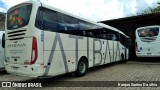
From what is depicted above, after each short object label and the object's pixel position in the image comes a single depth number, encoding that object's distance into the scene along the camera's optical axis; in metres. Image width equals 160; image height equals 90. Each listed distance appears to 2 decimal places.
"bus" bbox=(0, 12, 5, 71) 6.17
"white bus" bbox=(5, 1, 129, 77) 3.87
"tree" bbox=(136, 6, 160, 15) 26.74
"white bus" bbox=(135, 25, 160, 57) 8.74
